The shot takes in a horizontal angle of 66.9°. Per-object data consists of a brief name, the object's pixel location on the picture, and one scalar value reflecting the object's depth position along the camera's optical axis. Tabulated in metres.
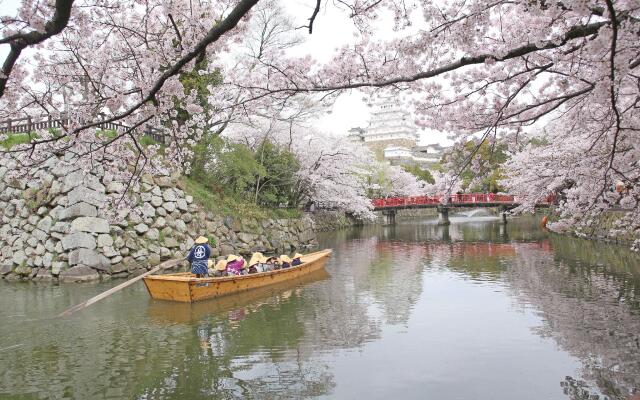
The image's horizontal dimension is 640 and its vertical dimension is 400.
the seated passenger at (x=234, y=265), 10.10
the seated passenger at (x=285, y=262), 11.44
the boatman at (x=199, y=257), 9.39
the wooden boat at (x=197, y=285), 8.83
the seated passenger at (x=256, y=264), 10.61
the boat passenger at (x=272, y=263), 11.20
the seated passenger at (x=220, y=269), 10.02
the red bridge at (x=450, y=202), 31.23
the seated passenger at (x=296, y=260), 11.91
